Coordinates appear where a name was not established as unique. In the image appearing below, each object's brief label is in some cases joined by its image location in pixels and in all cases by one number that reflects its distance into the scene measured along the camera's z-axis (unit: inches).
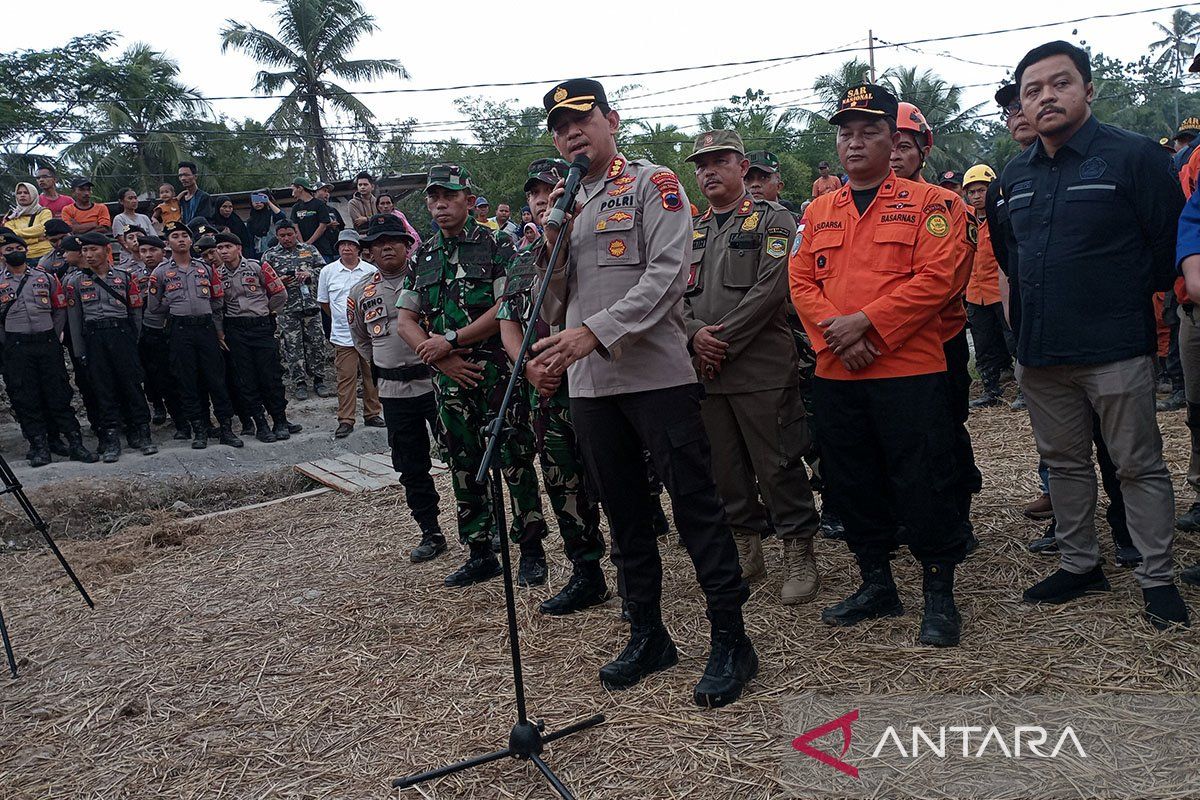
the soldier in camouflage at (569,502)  175.3
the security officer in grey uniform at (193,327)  366.9
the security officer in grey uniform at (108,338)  355.6
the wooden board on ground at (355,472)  312.3
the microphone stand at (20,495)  190.2
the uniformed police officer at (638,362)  128.2
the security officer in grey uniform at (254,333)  382.0
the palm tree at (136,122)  940.6
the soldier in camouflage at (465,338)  187.3
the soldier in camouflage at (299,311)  437.1
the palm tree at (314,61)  1097.4
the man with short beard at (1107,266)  133.6
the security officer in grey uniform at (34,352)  341.7
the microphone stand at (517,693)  107.1
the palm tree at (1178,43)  1935.3
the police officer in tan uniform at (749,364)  164.6
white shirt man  394.0
